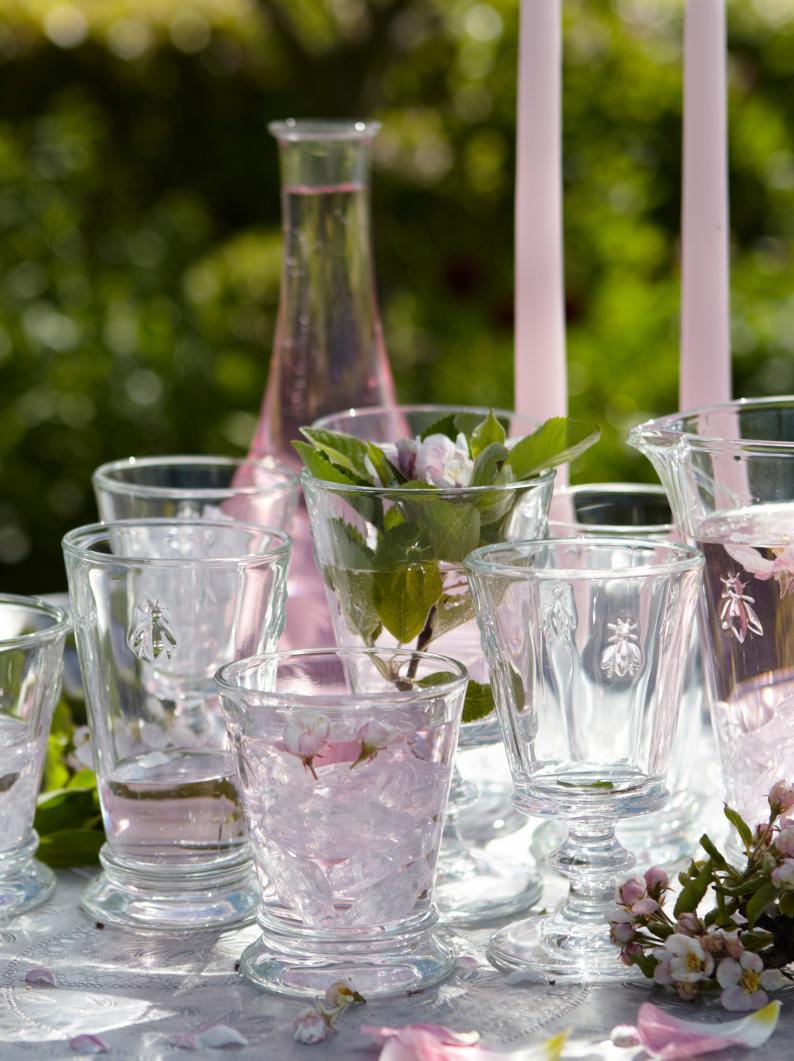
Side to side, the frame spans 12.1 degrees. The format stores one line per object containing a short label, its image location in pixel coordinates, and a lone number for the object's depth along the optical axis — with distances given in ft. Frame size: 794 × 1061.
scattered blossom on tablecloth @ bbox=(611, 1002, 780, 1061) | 4.36
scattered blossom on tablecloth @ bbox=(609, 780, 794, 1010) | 4.46
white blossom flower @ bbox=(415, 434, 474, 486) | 4.75
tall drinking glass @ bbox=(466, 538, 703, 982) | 4.56
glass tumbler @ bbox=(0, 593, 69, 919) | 4.78
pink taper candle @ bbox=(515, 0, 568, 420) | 5.24
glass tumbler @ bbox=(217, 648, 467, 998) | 4.49
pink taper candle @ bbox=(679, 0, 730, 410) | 5.24
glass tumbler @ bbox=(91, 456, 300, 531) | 5.14
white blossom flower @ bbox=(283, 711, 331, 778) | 4.47
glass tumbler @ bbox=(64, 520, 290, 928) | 4.76
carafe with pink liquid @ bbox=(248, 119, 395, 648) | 5.33
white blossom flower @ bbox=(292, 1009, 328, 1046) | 4.42
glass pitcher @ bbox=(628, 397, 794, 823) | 4.71
